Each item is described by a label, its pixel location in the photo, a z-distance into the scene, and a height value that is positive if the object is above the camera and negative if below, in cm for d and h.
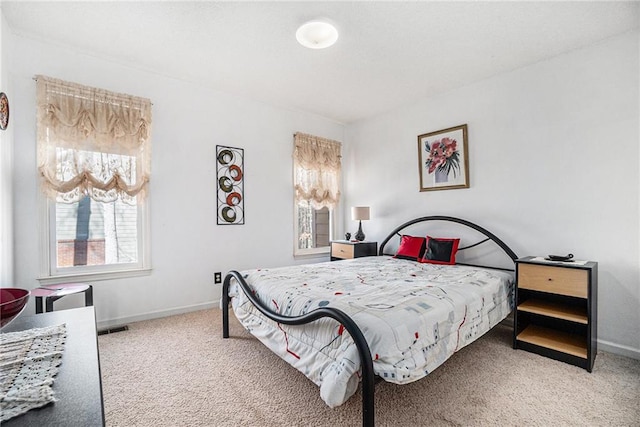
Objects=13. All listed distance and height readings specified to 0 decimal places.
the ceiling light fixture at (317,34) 240 +148
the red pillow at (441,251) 327 -41
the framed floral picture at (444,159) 354 +66
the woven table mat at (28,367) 64 -37
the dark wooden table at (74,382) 59 -38
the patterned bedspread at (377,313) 150 -61
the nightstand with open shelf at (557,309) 226 -81
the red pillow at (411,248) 357 -40
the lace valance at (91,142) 271 +76
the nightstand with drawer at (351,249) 418 -47
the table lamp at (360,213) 434 +3
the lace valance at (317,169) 443 +71
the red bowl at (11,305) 80 -23
